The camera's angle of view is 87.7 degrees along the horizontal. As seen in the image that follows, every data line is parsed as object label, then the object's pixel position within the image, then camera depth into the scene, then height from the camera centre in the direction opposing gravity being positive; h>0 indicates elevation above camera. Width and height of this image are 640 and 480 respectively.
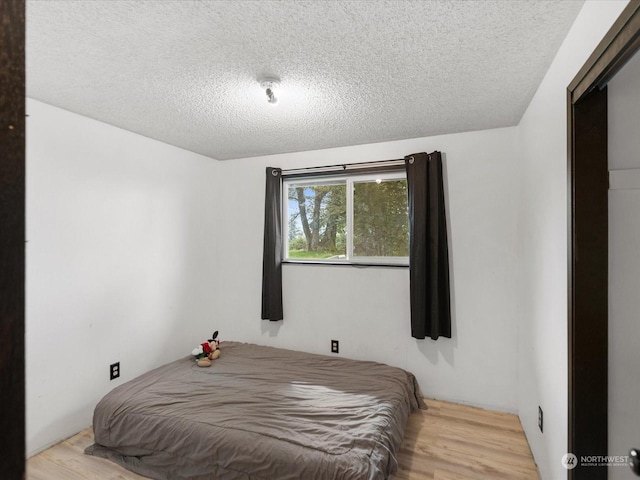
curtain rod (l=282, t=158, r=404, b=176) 3.05 +0.73
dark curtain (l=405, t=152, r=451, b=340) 2.80 -0.11
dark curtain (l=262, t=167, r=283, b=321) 3.44 -0.10
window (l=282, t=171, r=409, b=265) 3.16 +0.23
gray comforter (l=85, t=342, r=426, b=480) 1.77 -1.11
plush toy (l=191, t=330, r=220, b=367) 2.92 -1.02
